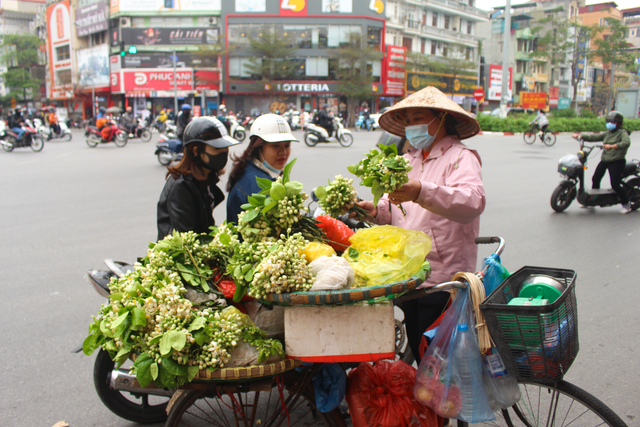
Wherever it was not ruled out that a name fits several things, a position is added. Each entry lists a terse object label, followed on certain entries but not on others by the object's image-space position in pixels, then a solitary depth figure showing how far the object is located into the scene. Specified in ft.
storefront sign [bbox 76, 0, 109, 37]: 149.07
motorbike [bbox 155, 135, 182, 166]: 40.75
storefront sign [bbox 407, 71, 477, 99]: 149.59
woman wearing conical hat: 7.16
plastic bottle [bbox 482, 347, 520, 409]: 6.03
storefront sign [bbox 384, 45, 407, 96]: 147.64
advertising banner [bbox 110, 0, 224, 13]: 143.33
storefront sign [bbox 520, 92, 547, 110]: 126.80
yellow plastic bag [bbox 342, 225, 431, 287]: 5.79
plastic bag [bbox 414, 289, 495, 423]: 6.01
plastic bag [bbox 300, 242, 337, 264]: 5.98
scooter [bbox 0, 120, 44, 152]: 54.13
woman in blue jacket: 9.70
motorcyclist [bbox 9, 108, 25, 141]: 53.98
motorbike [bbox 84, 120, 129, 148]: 58.03
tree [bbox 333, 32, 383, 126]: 137.80
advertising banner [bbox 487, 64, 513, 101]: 176.35
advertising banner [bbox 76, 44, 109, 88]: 147.23
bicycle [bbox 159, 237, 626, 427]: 5.92
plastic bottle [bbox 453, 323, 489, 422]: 6.00
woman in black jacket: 8.71
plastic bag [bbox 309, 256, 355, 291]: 5.44
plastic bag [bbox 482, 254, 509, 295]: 6.85
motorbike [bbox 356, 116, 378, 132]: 105.38
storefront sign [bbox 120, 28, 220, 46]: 143.33
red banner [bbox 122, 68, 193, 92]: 139.23
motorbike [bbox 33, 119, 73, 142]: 70.59
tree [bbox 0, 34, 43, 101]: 160.35
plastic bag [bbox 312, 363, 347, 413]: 6.59
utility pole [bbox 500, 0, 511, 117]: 79.87
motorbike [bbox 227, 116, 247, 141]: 63.05
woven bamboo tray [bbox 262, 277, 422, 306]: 5.24
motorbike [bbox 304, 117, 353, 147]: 57.77
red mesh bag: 6.68
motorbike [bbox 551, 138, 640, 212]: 25.27
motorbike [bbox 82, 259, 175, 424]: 7.63
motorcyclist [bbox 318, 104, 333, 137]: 62.08
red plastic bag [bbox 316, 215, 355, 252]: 6.86
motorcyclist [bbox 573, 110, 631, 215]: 25.21
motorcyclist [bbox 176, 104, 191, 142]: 42.75
